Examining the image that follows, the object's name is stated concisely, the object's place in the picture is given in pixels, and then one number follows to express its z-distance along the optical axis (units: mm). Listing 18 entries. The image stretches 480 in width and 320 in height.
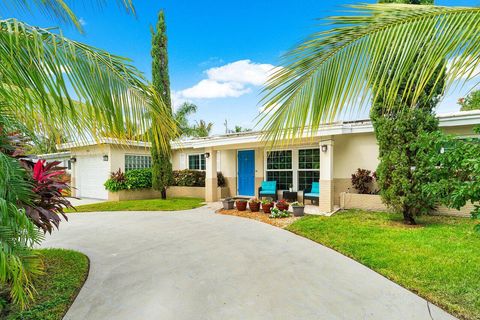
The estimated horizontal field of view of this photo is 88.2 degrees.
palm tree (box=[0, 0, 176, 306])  1597
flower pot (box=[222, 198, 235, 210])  10469
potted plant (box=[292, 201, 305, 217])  8789
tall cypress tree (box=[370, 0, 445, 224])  6895
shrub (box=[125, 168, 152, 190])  13962
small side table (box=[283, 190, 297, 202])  11192
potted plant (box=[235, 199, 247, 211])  10133
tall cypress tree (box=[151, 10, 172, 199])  12844
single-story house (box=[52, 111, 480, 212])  9461
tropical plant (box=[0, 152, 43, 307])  1720
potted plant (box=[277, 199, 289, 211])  9023
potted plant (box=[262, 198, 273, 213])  9438
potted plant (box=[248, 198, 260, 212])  9820
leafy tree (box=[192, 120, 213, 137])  28330
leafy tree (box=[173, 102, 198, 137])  24502
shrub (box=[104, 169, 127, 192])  13609
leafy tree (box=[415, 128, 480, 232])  2939
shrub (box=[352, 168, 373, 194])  9797
